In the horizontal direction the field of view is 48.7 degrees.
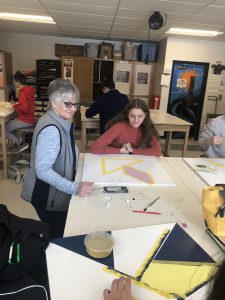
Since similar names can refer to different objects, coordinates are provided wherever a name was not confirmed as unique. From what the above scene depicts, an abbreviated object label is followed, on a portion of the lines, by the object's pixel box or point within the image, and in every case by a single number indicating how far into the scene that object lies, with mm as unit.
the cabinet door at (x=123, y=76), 5906
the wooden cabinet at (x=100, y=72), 5973
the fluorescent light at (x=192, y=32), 4445
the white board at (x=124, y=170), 1496
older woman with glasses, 1309
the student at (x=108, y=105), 3439
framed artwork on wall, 5516
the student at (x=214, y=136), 2189
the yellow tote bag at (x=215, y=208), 945
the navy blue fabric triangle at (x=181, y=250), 894
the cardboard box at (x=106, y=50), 5836
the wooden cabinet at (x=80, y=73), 5879
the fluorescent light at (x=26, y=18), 4117
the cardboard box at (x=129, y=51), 5773
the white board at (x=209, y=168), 1616
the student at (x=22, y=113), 3602
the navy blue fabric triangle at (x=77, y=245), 861
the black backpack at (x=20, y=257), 894
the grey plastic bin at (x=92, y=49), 5875
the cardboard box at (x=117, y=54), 5883
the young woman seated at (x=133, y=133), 2086
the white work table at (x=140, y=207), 1050
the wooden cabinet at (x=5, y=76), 5583
